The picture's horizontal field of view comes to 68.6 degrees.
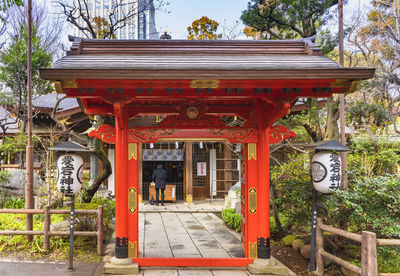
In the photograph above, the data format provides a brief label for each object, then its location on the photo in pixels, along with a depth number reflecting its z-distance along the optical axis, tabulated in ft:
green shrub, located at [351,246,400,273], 15.28
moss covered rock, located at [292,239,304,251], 21.68
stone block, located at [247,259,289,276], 17.69
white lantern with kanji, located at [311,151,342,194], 16.10
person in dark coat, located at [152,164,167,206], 43.68
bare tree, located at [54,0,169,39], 32.35
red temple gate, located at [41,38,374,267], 15.62
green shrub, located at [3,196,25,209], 32.89
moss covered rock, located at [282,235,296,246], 23.32
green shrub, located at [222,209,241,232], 29.20
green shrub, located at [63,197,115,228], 24.57
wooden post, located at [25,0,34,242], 22.12
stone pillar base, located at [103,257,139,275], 17.34
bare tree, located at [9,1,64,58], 43.21
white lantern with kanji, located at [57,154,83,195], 17.47
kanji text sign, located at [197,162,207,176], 49.08
